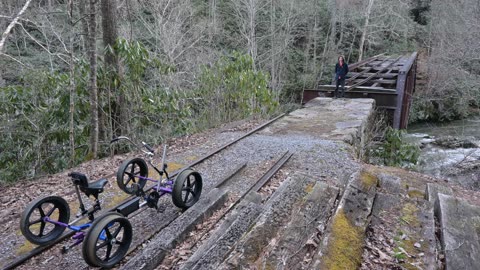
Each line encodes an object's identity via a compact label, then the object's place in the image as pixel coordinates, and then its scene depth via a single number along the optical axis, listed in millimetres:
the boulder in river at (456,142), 15712
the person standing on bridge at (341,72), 11922
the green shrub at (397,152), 10273
